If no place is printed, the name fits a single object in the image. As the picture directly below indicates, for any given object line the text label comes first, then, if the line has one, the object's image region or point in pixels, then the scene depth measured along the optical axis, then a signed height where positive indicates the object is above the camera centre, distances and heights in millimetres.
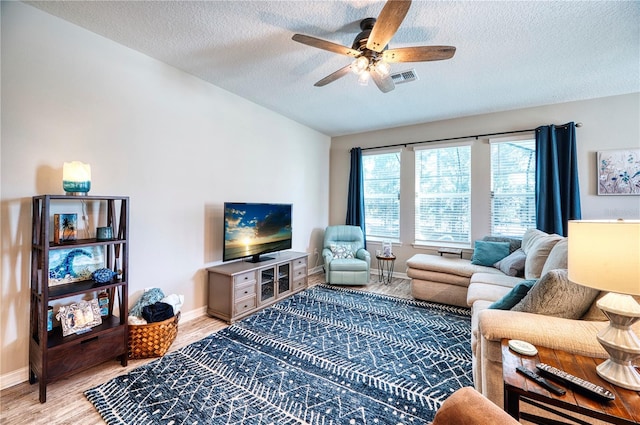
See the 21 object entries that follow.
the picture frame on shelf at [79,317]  1948 -752
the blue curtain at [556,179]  3533 +529
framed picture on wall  3328 +589
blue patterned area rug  1671 -1193
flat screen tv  3170 -169
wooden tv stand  2949 -829
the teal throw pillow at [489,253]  3590 -468
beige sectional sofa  1345 -578
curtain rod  3867 +1286
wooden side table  937 -664
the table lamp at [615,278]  1021 -233
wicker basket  2211 -1024
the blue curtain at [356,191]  5160 +504
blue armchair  4234 -661
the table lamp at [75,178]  1925 +271
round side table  4648 -970
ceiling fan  1701 +1189
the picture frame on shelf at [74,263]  2041 -381
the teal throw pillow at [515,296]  1807 -526
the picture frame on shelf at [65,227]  1936 -86
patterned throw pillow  4621 -583
